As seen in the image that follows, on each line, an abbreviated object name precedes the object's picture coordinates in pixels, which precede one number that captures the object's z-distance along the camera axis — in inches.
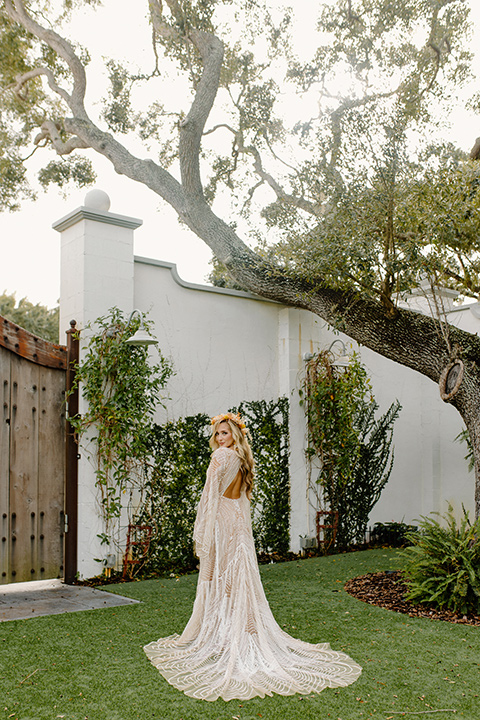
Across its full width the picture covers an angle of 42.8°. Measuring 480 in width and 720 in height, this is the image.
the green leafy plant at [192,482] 256.1
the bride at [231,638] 132.4
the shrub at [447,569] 193.3
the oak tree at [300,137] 231.5
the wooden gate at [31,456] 220.7
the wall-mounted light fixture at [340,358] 316.5
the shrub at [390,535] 340.2
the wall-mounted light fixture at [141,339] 225.9
